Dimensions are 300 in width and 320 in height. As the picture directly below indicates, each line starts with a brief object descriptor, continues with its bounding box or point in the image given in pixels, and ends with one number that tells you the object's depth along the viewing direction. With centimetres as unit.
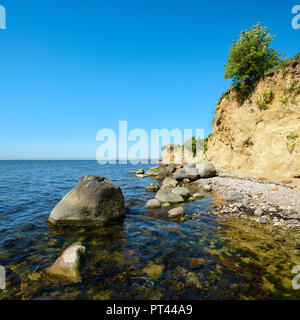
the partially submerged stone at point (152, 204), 968
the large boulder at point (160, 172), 2659
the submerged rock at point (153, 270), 404
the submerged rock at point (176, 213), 815
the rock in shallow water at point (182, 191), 1172
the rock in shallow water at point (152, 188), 1503
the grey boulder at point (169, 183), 1539
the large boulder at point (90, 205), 702
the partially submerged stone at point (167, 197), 1070
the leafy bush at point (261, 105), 1799
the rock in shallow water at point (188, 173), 1959
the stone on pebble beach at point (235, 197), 973
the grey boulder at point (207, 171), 1942
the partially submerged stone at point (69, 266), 395
